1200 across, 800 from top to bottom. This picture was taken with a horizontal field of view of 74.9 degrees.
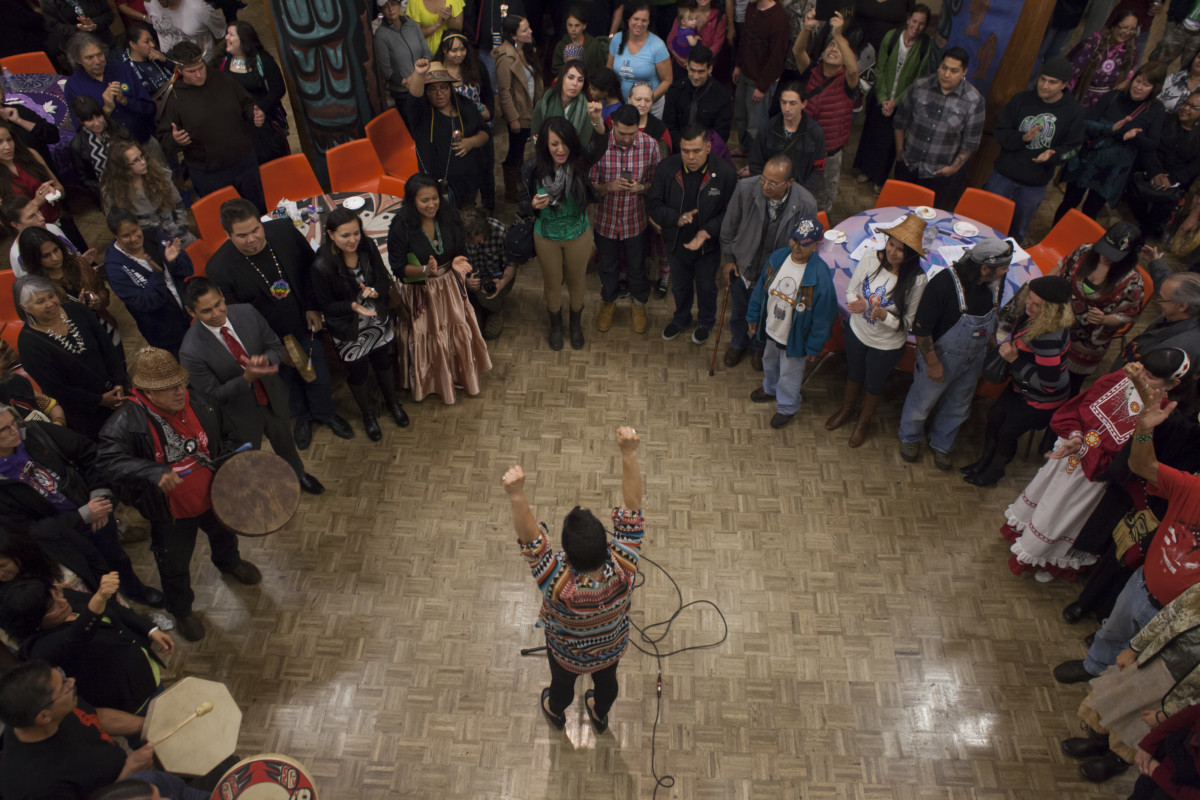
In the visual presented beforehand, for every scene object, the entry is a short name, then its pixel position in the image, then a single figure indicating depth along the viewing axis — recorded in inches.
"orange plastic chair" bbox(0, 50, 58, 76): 259.8
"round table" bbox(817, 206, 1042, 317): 205.3
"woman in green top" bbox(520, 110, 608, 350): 208.2
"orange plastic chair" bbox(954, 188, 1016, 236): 227.6
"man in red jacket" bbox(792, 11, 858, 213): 247.1
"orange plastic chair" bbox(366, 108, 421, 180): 258.7
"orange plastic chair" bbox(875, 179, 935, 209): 238.1
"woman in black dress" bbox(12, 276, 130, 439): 158.7
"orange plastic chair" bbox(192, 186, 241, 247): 212.1
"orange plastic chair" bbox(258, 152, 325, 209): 235.0
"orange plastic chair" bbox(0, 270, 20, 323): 189.8
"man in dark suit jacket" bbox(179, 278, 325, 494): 159.9
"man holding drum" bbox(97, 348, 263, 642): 141.0
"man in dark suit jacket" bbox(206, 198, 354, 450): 173.3
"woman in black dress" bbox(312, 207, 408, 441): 180.2
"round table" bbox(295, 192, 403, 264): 210.1
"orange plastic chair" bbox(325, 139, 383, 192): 243.3
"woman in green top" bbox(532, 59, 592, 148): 229.0
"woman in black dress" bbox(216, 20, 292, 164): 244.1
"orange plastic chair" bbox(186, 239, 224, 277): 206.2
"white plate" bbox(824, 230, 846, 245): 214.5
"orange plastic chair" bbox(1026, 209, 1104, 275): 219.6
